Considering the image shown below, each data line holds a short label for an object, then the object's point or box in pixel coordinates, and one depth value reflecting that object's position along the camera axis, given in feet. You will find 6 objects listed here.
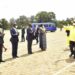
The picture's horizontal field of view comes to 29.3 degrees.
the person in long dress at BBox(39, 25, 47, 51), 27.09
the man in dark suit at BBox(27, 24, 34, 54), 24.15
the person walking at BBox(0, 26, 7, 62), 19.43
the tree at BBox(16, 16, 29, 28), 161.03
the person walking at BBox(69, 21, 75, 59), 20.36
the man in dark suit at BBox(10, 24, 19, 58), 21.36
